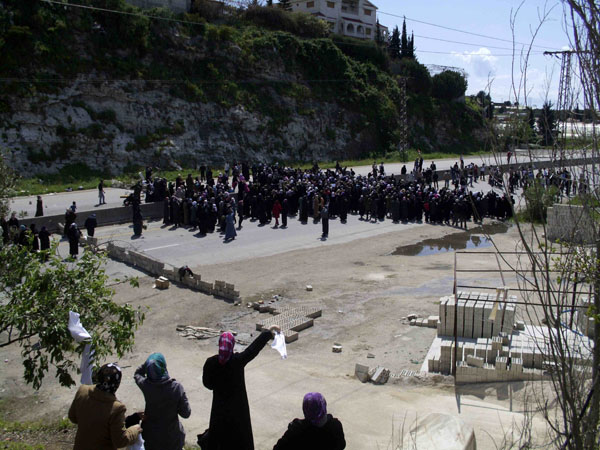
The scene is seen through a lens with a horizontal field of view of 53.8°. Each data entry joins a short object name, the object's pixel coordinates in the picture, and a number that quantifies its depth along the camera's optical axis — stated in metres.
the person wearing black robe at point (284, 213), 24.88
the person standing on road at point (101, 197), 27.04
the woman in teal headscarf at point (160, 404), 4.92
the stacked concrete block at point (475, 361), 10.03
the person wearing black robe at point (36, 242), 17.92
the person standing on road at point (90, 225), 21.17
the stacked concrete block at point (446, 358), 10.38
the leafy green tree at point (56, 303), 5.71
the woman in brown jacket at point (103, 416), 4.52
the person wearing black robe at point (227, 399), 4.92
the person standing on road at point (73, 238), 18.75
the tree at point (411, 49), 76.25
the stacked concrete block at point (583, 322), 9.70
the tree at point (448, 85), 70.19
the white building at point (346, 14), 72.69
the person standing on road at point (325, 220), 23.23
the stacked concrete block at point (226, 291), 15.03
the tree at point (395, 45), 74.50
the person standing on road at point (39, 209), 23.36
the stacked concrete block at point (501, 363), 9.78
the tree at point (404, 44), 75.88
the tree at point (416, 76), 68.12
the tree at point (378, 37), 71.50
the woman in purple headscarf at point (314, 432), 4.26
